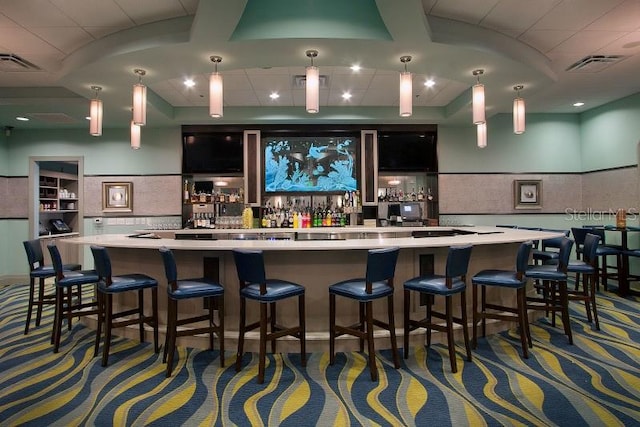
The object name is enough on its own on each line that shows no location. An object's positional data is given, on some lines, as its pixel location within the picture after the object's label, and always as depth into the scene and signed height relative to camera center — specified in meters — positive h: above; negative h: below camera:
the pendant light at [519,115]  4.82 +1.26
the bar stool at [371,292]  2.91 -0.64
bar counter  3.43 -0.52
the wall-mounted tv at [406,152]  7.32 +1.21
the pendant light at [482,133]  5.10 +1.09
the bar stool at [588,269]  4.11 -0.64
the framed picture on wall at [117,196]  7.27 +0.38
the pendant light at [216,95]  3.89 +1.26
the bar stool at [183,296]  3.02 -0.67
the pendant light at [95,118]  4.58 +1.22
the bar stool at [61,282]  3.68 -0.67
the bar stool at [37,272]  4.27 -0.65
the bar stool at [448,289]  3.05 -0.64
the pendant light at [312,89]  3.76 +1.27
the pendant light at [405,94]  3.89 +1.25
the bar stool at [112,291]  3.26 -0.69
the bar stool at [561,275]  3.69 -0.64
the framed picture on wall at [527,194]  7.42 +0.35
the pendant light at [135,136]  5.10 +1.10
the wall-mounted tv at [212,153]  7.21 +1.21
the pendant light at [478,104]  4.34 +1.28
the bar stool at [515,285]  3.34 -0.66
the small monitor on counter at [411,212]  7.28 +0.01
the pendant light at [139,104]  4.17 +1.26
